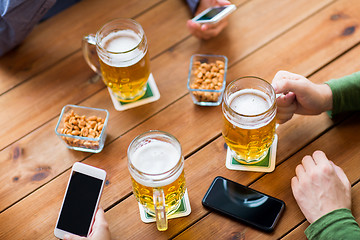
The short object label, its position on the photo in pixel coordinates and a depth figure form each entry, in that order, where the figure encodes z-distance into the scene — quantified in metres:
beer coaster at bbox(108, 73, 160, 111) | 1.43
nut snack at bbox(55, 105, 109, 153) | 1.32
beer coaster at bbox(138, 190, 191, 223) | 1.21
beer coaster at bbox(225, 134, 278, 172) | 1.27
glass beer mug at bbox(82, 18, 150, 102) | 1.29
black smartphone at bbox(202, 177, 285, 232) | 1.17
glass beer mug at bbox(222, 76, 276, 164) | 1.12
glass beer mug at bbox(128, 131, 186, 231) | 1.05
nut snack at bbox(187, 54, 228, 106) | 1.38
